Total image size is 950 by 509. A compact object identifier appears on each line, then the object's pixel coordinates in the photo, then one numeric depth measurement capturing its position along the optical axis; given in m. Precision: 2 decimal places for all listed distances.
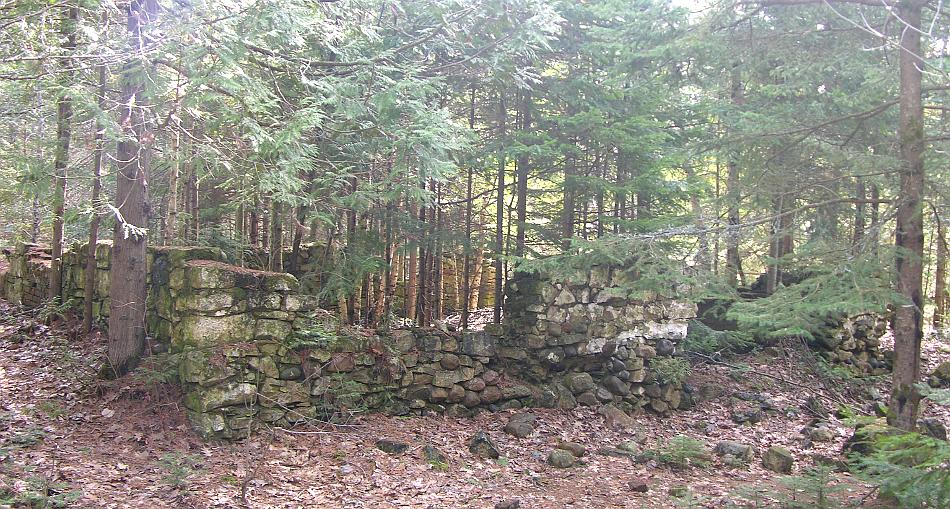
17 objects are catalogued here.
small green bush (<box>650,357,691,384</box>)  9.35
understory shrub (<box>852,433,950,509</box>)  3.55
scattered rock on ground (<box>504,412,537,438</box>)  7.69
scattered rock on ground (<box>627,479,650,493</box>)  6.25
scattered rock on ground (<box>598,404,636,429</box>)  8.46
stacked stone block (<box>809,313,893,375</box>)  11.76
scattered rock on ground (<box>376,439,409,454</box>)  6.65
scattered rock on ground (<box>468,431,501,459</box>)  6.96
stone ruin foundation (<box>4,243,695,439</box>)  6.50
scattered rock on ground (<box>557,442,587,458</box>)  7.29
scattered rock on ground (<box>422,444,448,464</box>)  6.58
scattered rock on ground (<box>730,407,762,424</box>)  9.01
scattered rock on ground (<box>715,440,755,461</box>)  7.37
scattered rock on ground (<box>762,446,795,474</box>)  6.96
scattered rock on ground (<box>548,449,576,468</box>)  6.95
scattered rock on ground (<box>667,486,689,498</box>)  6.10
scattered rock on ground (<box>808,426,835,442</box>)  8.16
